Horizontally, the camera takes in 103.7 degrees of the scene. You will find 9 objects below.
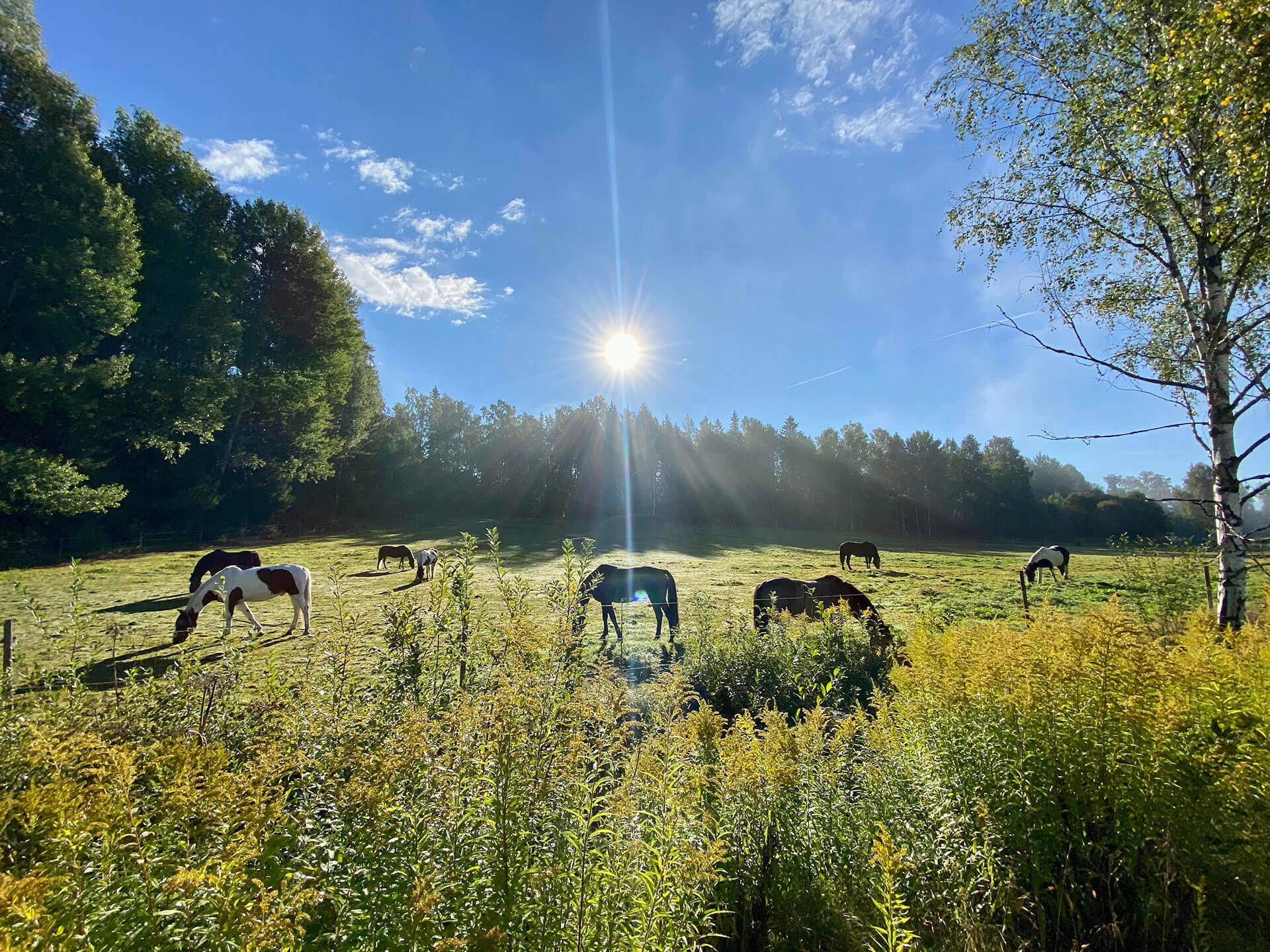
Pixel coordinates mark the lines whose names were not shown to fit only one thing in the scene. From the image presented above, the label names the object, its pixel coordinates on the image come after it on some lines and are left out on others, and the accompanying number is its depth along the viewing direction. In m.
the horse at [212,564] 15.12
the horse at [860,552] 27.46
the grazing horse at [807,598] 10.94
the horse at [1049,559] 21.48
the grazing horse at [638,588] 12.23
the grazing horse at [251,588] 10.72
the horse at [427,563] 21.23
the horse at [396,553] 25.38
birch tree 4.83
